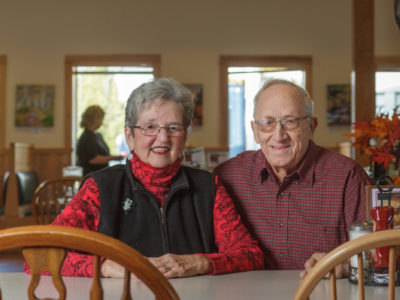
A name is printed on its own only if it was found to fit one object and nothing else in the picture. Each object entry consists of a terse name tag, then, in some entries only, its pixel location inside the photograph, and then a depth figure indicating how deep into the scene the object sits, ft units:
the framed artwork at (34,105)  23.97
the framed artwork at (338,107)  24.29
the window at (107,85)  24.26
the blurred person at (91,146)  17.81
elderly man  6.00
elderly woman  5.55
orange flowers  4.91
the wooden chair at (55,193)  9.88
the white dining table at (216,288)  3.92
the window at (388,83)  24.44
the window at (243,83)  24.56
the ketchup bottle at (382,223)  4.05
